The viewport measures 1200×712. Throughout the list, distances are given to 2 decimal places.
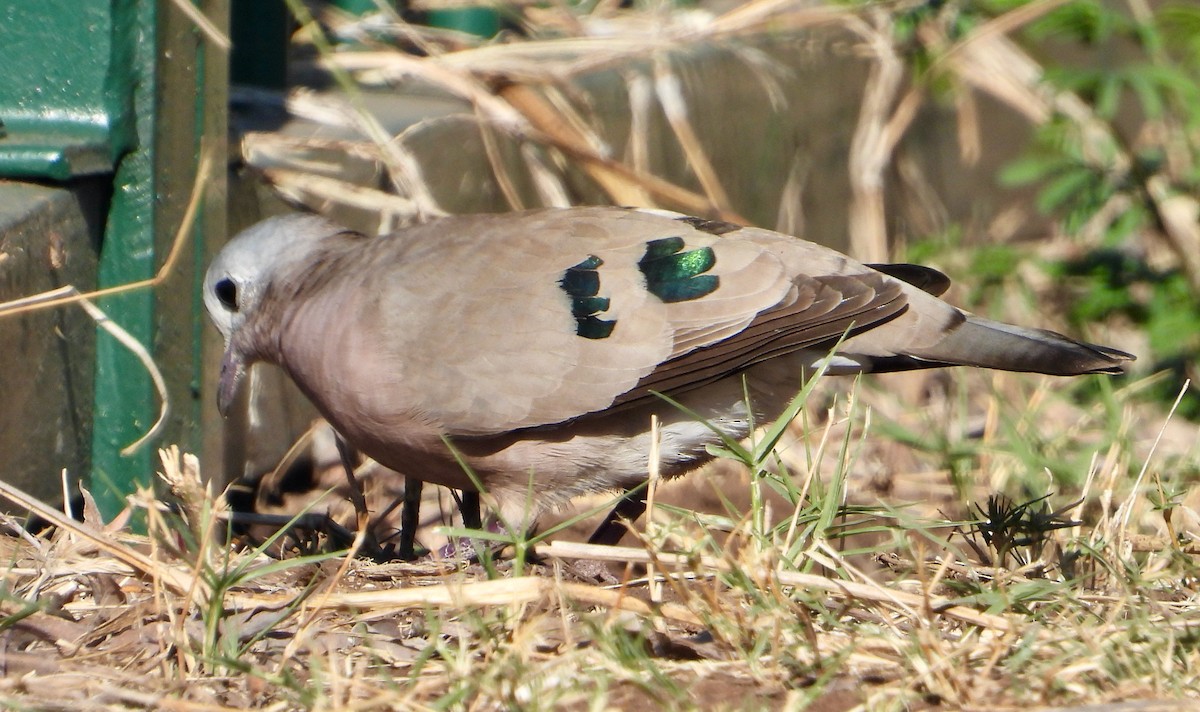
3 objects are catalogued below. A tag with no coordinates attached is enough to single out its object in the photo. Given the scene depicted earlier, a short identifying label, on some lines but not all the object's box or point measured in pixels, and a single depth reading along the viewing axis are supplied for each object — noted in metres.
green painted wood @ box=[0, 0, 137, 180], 6.78
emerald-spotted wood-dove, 6.26
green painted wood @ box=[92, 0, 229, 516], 7.01
